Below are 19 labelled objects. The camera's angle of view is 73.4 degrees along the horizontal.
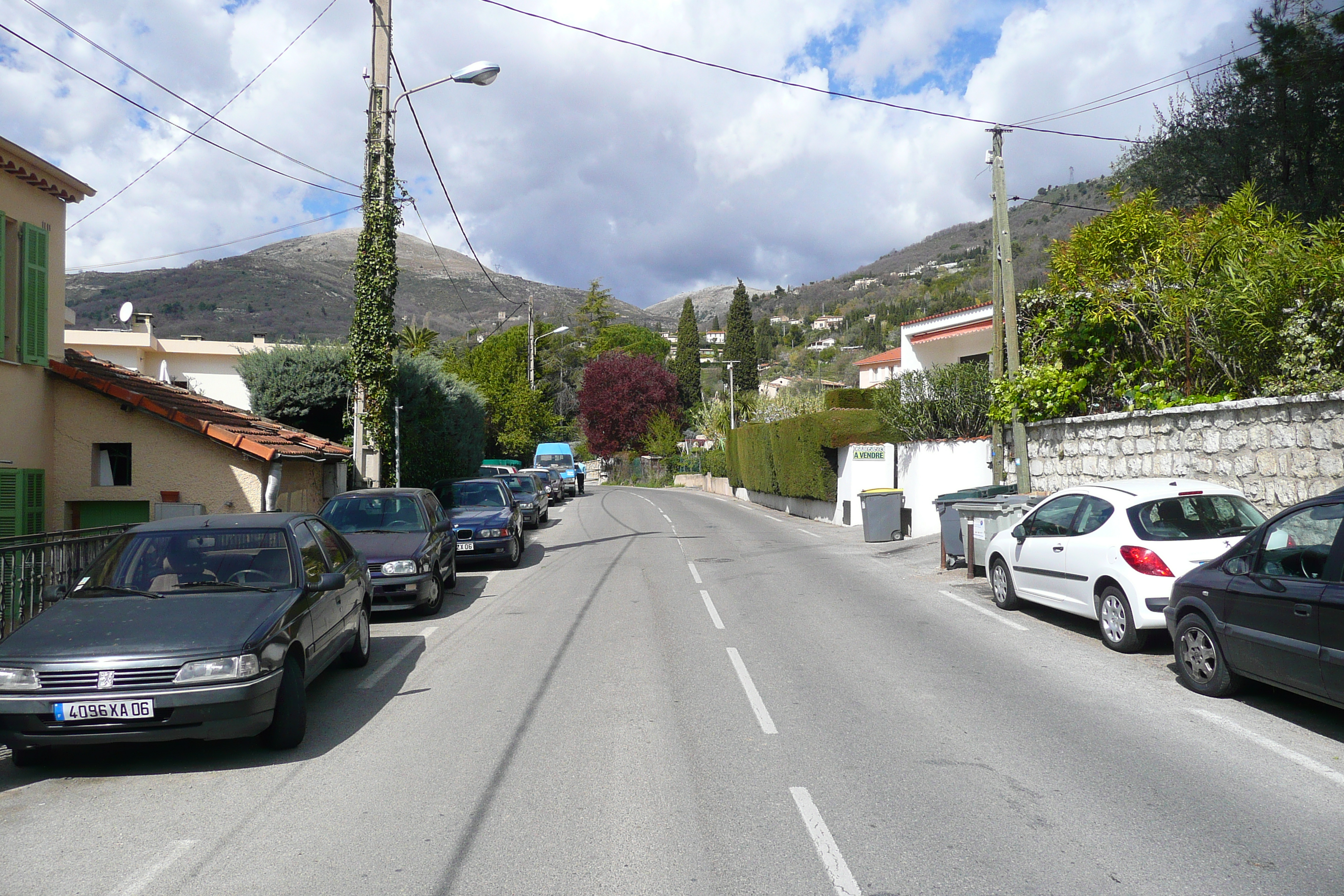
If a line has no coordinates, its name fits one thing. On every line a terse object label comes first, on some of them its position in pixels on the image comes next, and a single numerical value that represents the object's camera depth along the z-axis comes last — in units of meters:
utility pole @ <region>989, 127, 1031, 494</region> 16.42
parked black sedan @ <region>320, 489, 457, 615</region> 10.83
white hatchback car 8.28
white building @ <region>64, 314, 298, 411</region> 33.53
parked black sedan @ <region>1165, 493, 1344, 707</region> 5.67
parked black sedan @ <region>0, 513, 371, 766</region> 5.25
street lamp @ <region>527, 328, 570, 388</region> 47.58
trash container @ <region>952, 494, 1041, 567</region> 13.08
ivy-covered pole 15.70
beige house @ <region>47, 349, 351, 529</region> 12.84
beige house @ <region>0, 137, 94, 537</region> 11.60
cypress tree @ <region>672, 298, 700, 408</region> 86.31
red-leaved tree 71.00
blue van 45.66
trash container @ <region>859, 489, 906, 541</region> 20.91
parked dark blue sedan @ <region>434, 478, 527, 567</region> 15.84
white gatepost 25.69
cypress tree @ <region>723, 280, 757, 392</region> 80.69
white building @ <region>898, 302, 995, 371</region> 30.44
